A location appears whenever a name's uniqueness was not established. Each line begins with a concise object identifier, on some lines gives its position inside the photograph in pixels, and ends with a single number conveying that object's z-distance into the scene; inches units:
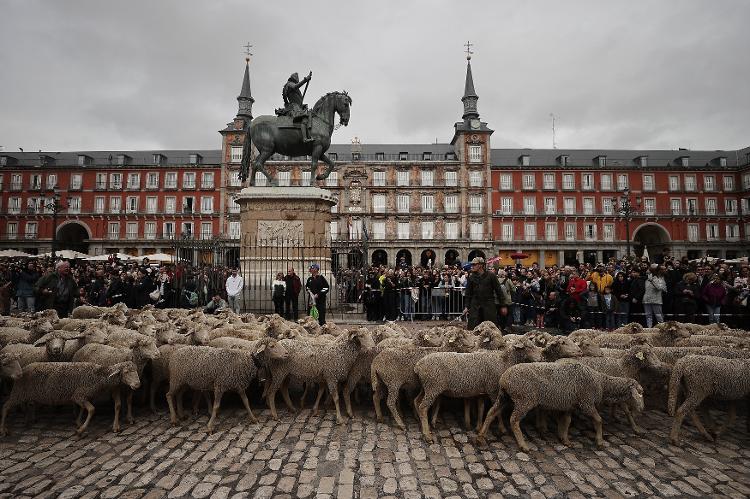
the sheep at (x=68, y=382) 171.3
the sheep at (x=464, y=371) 172.4
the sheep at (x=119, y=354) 192.4
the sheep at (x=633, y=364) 186.2
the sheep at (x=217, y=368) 182.9
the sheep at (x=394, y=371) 184.7
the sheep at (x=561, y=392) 159.0
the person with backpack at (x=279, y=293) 394.0
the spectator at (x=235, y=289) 402.6
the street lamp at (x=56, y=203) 894.6
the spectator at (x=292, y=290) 382.3
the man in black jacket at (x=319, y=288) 370.6
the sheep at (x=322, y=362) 194.7
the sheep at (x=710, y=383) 164.6
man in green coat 288.5
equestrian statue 460.1
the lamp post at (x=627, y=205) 849.5
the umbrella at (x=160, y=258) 965.1
